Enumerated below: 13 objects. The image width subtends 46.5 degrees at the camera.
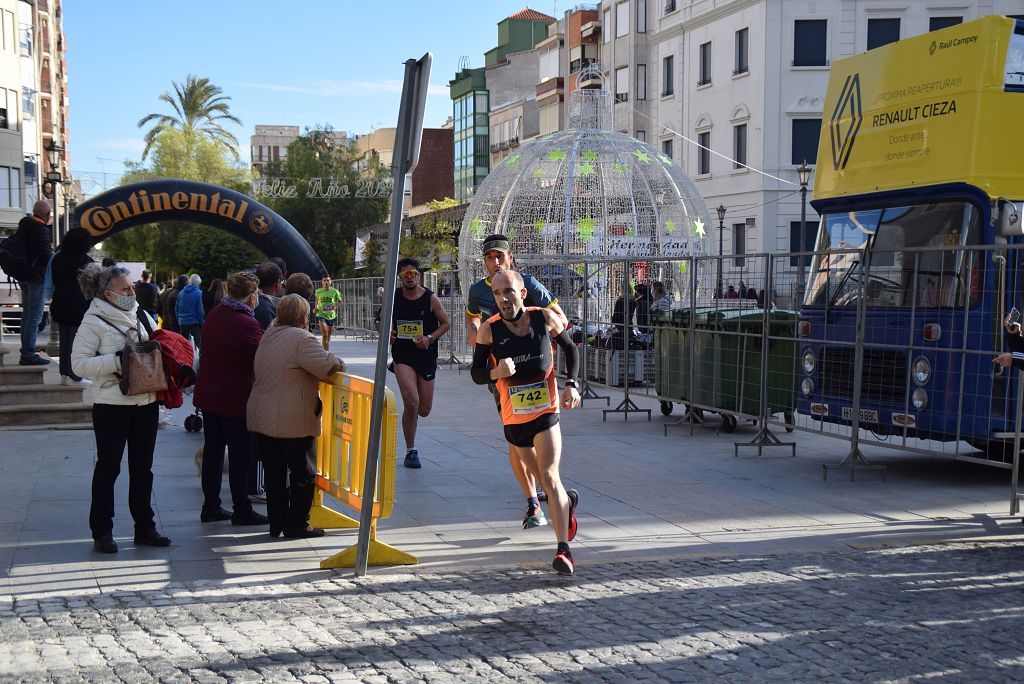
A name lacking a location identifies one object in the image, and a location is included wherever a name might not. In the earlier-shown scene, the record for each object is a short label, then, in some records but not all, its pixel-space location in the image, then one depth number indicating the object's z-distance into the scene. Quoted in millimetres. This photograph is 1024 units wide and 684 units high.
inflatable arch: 21750
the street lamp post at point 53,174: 31309
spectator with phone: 7797
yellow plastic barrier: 6832
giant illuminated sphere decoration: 23672
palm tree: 73750
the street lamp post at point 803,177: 32812
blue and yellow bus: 9820
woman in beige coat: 7434
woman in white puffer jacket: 7188
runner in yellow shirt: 24656
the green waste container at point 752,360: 11961
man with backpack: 13398
